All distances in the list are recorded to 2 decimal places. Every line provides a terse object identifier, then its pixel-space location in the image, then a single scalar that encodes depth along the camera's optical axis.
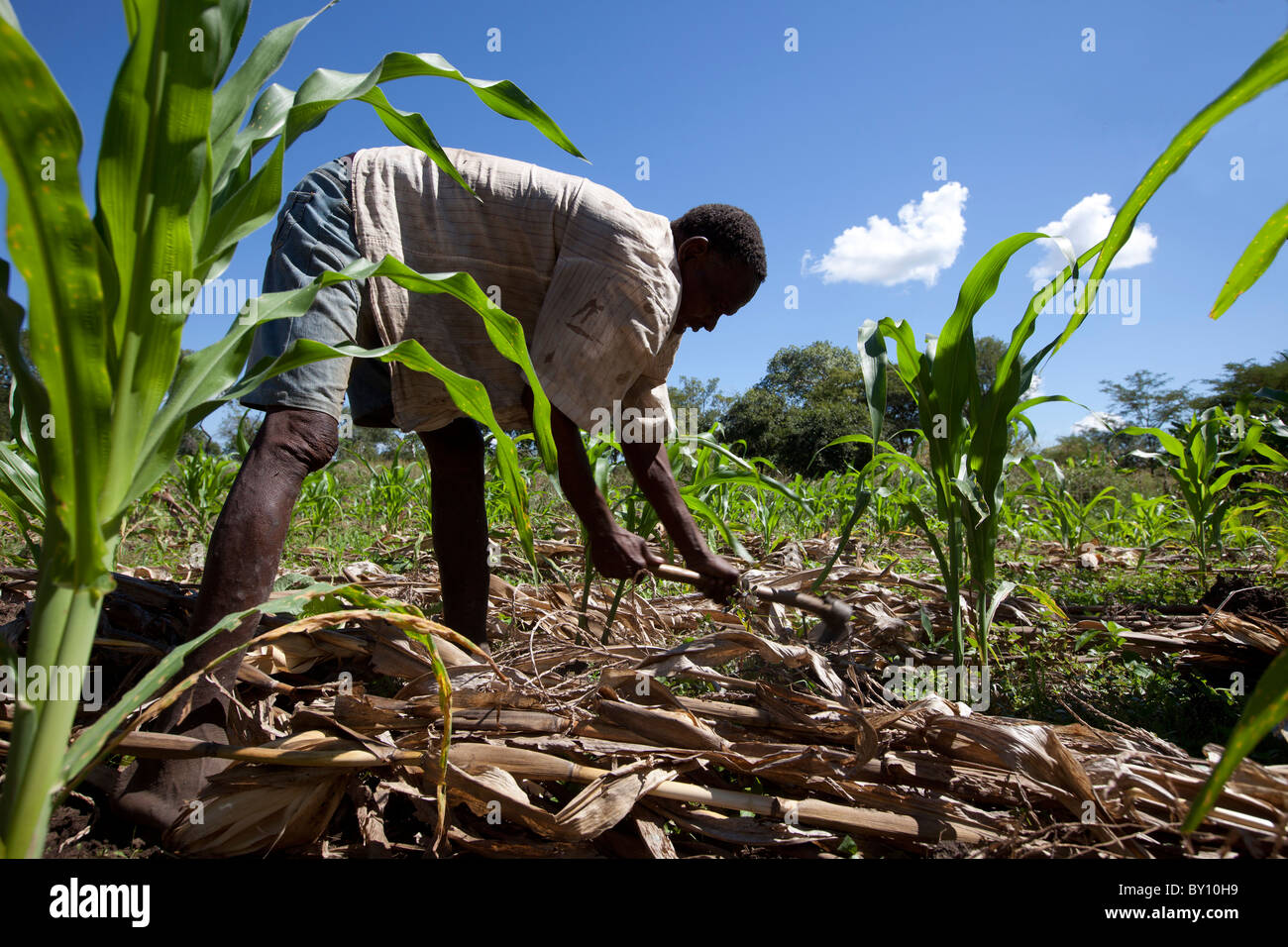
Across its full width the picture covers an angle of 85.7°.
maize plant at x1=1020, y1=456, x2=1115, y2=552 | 3.54
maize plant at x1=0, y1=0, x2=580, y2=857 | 0.63
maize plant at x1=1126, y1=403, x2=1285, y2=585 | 3.00
